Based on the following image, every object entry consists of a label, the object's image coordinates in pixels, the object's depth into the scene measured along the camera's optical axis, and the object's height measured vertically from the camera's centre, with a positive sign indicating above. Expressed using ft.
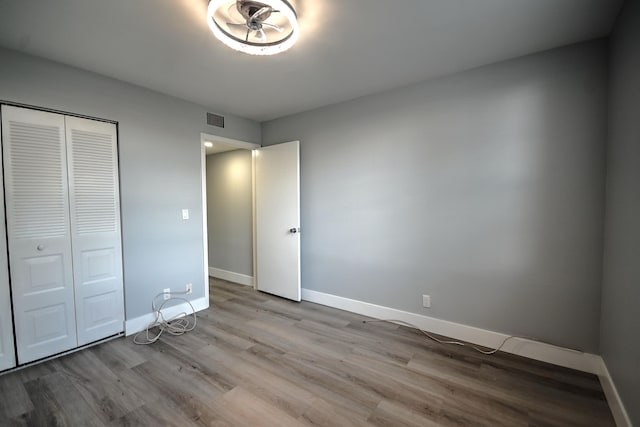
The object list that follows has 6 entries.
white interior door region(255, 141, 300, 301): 11.89 -0.68
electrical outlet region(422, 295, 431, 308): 9.07 -3.27
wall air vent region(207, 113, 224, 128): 11.25 +3.56
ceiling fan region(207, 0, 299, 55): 5.23 +3.86
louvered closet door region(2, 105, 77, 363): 7.01 -0.69
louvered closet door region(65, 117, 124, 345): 7.98 -0.66
